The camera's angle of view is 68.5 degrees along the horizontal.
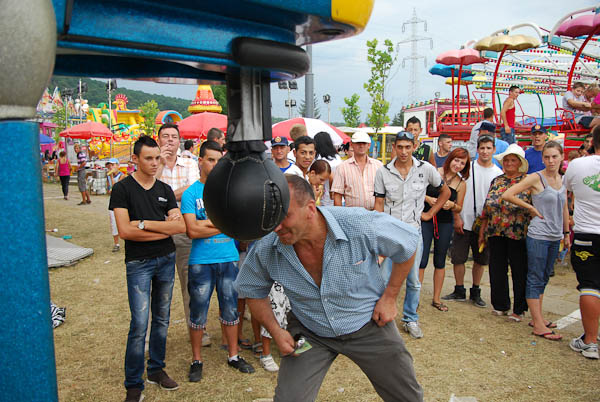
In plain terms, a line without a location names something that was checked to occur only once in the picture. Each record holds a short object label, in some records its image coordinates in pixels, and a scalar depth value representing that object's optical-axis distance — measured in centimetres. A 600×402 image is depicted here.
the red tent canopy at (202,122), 1183
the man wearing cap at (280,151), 496
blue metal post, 83
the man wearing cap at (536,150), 734
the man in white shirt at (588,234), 416
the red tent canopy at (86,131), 2117
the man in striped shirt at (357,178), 540
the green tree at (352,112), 1527
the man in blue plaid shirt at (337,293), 249
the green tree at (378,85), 1225
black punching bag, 117
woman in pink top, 1730
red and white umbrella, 1009
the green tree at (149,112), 4789
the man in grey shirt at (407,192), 496
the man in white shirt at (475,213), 587
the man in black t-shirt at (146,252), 356
